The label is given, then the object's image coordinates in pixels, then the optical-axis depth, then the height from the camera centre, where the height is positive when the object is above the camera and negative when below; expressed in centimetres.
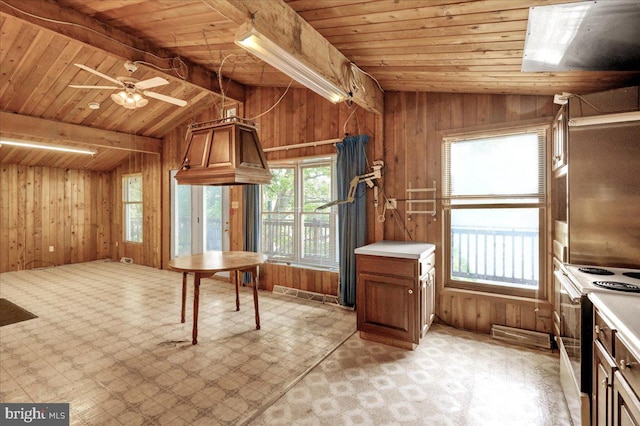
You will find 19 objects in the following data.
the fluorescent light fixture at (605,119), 192 +60
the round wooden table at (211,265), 285 -53
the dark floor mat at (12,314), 358 -126
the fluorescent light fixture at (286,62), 175 +105
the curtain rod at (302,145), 406 +96
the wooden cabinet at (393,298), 270 -83
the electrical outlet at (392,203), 363 +9
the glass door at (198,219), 548 -13
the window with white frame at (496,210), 295 +0
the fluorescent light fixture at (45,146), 501 +122
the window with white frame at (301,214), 429 -4
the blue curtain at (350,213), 378 -3
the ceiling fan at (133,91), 294 +128
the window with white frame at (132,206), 723 +17
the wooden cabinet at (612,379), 104 -67
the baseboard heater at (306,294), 411 -120
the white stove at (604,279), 151 -40
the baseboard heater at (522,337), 280 -123
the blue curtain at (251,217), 473 -8
